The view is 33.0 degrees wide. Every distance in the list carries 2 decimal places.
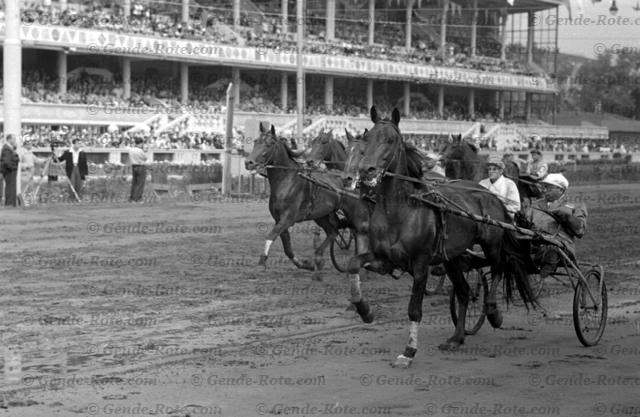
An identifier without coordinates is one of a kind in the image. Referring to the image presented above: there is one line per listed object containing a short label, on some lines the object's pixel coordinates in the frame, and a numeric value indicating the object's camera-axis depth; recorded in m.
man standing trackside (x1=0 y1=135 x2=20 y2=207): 23.89
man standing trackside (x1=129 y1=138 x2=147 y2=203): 26.59
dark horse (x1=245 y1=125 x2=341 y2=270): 13.75
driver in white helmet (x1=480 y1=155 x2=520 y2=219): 10.45
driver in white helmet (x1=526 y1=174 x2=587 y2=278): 10.20
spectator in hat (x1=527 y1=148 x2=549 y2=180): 14.20
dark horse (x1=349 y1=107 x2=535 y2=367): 8.60
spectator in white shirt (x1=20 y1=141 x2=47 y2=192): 25.47
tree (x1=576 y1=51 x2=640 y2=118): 104.31
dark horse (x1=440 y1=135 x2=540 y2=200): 14.10
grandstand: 39.81
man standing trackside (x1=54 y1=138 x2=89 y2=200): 25.86
